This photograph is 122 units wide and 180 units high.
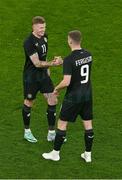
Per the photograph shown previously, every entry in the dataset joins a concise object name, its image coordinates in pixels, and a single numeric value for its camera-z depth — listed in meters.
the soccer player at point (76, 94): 19.17
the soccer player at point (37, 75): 20.77
